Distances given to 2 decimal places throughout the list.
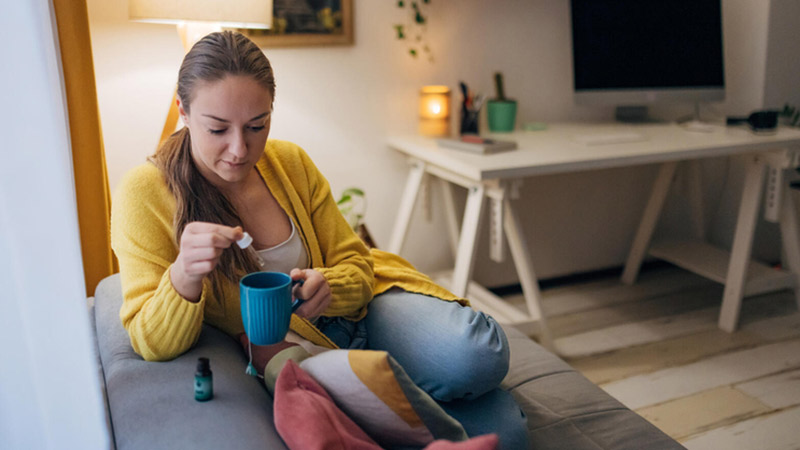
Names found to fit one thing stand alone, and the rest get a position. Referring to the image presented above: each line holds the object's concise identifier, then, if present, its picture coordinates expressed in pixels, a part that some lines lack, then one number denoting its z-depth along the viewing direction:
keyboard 2.17
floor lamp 1.52
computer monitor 2.37
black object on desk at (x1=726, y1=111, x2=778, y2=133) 2.27
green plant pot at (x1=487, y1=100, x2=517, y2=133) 2.38
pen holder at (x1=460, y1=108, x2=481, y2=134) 2.29
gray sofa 0.91
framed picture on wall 2.01
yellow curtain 1.46
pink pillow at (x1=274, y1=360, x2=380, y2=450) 0.89
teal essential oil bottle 0.97
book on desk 2.02
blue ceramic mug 0.94
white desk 1.96
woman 1.06
